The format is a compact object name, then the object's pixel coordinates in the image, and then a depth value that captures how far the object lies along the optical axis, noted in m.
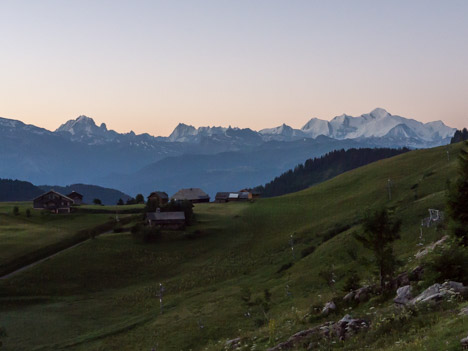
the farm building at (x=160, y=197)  157.40
